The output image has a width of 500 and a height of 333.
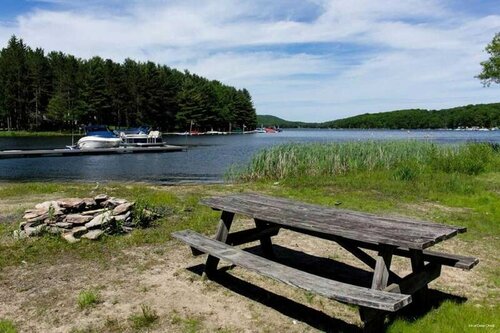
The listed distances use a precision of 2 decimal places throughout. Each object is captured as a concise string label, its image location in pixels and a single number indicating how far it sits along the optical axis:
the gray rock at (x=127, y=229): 7.43
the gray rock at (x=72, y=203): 7.29
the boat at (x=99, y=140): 42.41
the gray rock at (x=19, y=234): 6.97
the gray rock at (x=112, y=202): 7.73
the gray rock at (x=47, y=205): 7.30
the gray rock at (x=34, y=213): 7.25
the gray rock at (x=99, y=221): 7.12
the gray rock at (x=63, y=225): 7.11
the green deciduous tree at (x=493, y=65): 29.45
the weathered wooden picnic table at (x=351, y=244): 3.65
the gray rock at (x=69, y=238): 6.80
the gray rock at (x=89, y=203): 7.48
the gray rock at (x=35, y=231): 6.98
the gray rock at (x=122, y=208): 7.66
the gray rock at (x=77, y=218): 7.21
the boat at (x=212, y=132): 104.97
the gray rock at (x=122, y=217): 7.50
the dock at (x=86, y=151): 34.19
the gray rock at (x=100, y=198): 7.64
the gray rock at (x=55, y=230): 7.03
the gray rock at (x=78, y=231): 6.98
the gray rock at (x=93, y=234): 6.94
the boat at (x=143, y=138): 49.59
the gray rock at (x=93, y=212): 7.39
